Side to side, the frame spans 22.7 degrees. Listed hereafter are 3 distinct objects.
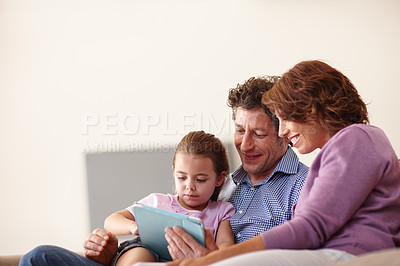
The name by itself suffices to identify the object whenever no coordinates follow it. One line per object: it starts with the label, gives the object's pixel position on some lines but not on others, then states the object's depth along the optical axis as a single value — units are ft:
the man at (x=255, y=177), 7.74
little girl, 7.99
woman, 6.75
